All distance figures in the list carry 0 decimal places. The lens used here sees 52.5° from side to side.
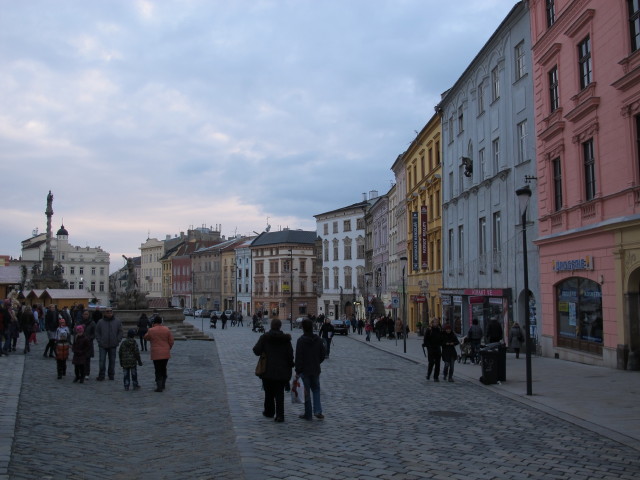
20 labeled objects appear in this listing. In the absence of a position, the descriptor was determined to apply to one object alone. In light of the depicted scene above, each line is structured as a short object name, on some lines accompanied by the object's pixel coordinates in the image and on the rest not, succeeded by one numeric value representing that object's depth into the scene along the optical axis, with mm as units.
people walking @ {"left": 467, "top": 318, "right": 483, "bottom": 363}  21672
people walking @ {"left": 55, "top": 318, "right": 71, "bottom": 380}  15562
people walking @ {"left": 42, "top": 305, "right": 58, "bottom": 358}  20445
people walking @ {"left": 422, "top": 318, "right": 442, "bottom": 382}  16875
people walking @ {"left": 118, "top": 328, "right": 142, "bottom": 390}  14008
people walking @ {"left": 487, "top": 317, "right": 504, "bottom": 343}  21984
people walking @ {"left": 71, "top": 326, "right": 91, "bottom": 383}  15016
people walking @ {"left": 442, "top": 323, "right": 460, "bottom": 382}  16984
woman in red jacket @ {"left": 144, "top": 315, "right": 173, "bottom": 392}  13953
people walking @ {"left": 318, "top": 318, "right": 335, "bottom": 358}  25375
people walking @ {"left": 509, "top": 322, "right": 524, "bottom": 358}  23223
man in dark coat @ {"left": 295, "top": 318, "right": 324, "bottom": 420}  10617
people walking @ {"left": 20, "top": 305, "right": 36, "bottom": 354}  21281
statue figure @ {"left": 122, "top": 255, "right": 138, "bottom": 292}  39578
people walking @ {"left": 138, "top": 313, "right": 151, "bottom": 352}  25466
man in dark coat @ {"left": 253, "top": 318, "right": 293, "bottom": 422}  10289
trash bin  15992
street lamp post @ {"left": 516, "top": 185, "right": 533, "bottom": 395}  14763
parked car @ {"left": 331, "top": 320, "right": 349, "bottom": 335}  51156
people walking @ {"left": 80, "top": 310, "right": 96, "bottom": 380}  15280
